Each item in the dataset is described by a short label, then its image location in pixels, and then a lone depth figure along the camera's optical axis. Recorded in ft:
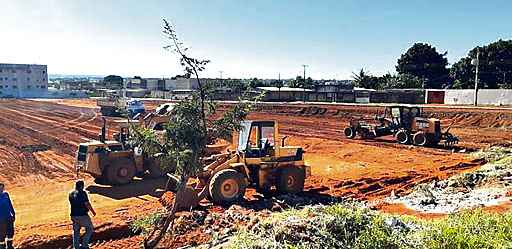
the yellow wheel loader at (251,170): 45.68
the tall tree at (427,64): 253.53
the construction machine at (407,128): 86.94
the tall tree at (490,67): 222.69
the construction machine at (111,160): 54.87
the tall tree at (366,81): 255.09
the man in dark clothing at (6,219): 31.91
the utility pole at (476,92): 157.48
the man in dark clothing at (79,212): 32.86
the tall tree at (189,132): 31.01
